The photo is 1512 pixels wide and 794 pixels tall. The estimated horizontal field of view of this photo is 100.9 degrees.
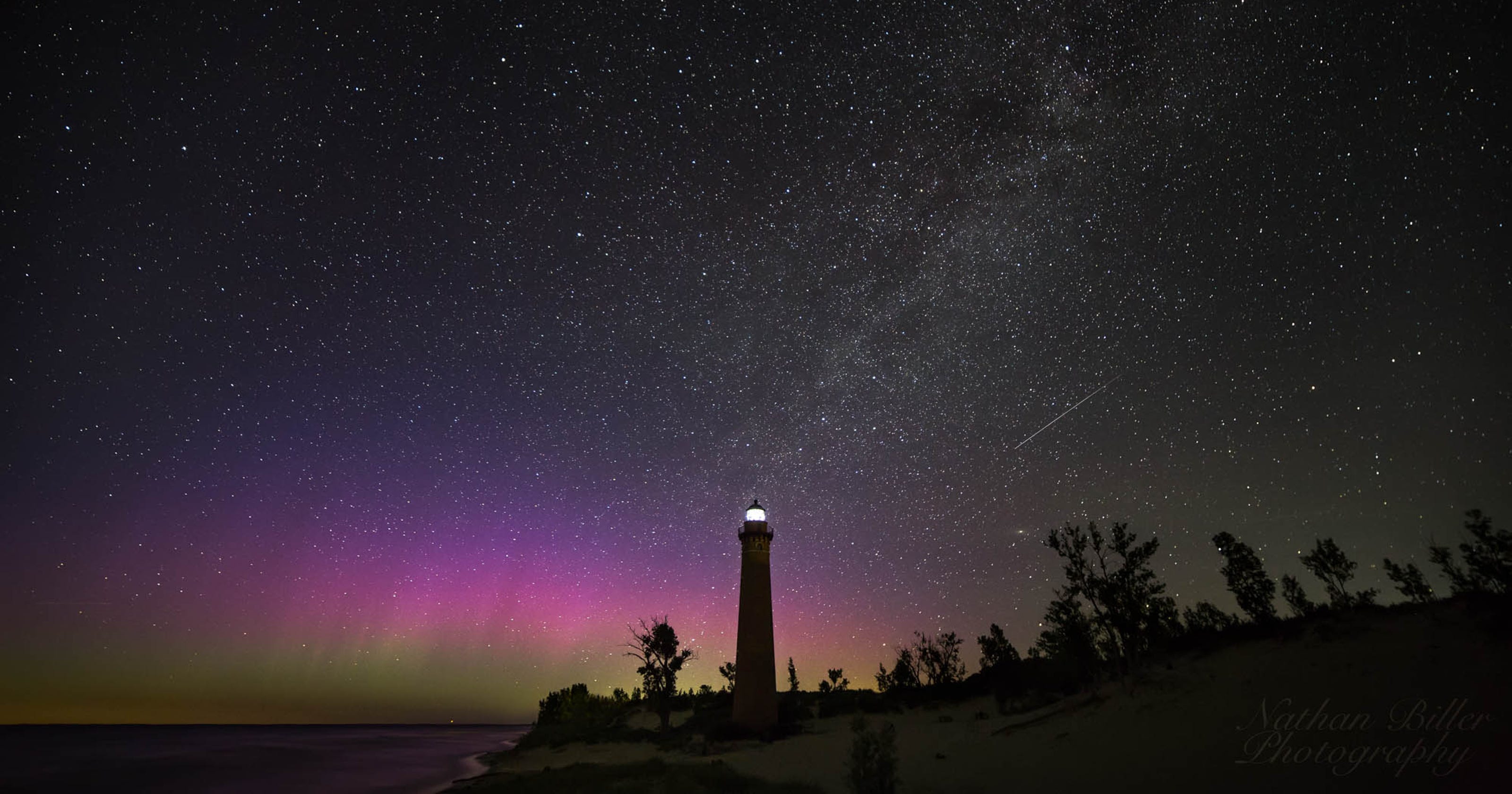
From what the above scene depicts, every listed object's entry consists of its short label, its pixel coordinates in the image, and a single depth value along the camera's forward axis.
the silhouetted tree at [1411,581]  28.72
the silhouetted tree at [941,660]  46.28
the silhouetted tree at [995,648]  43.28
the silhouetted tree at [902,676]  49.75
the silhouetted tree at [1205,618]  33.94
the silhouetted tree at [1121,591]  23.14
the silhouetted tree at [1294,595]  33.62
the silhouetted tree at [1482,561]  19.73
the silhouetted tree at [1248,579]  34.09
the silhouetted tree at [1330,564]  30.69
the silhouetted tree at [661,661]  40.75
